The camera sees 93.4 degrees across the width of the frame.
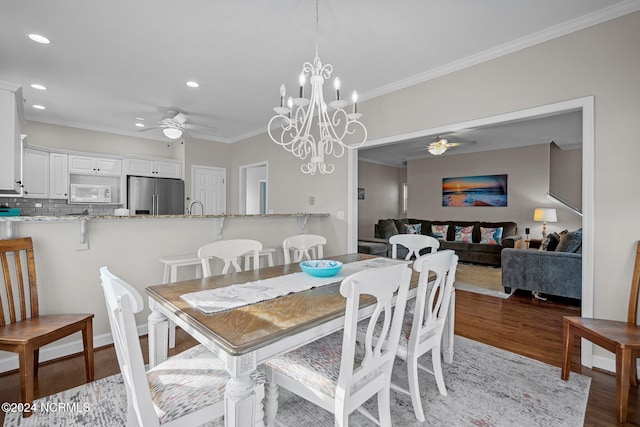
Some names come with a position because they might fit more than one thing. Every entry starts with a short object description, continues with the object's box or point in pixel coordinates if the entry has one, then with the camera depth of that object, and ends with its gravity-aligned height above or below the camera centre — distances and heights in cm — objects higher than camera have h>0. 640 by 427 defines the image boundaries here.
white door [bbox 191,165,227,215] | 598 +47
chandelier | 198 +75
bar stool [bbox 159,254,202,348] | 265 -49
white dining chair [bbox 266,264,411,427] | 122 -73
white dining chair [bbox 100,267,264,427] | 100 -71
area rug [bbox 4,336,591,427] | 171 -119
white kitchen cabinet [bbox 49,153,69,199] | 477 +56
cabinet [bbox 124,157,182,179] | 550 +82
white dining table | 107 -47
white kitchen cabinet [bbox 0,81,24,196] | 275 +71
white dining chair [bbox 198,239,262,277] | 215 -30
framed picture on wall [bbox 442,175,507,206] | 687 +53
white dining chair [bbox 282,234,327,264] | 270 -30
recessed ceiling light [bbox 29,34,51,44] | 255 +148
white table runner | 147 -44
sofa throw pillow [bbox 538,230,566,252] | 452 -45
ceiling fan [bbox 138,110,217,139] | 410 +120
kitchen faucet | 583 +8
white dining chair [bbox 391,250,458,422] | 165 -70
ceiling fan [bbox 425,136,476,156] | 513 +116
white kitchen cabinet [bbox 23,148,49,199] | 446 +55
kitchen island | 229 -35
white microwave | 502 +29
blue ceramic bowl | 196 -37
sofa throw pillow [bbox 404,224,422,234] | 738 -41
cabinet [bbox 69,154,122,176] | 498 +77
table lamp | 594 -4
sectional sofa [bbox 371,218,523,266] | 614 -50
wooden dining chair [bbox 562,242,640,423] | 171 -77
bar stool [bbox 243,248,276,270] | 310 -48
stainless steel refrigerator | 541 +29
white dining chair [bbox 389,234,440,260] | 278 -29
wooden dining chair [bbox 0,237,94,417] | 174 -74
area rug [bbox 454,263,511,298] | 443 -114
